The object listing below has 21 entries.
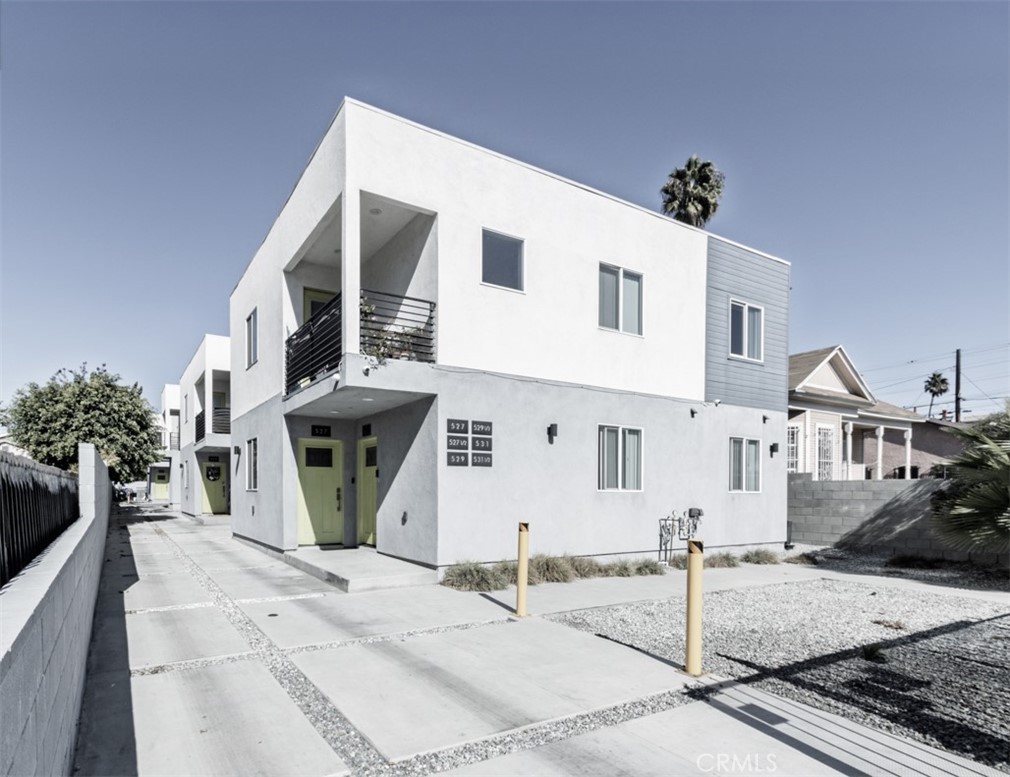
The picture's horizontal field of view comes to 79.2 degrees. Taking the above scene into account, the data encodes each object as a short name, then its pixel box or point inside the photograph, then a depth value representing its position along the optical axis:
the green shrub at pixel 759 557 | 14.38
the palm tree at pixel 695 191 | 29.30
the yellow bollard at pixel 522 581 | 8.05
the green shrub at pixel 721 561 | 13.44
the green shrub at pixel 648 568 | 12.00
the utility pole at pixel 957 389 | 35.51
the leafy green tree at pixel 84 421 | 23.38
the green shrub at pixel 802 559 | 14.70
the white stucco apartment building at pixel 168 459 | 37.44
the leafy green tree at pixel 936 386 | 47.66
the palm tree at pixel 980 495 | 11.01
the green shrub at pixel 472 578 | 9.76
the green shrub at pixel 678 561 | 12.97
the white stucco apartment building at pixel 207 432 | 24.58
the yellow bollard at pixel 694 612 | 5.74
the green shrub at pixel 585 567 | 11.23
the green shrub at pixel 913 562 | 13.95
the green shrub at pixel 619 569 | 11.65
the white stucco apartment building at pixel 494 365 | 10.49
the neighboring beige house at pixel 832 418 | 20.31
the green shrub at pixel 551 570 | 10.62
